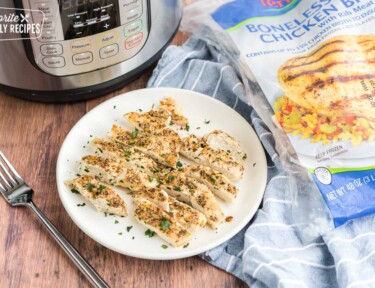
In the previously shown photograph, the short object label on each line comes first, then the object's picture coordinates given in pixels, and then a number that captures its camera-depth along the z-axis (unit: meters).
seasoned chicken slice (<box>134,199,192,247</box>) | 1.02
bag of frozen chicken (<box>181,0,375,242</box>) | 1.11
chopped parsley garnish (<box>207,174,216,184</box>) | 1.12
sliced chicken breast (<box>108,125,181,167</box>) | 1.17
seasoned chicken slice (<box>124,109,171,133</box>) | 1.22
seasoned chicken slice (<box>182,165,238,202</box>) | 1.11
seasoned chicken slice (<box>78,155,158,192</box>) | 1.11
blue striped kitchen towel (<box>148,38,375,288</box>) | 1.00
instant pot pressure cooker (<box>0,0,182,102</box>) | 1.09
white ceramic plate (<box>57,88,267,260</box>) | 1.03
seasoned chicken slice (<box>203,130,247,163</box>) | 1.19
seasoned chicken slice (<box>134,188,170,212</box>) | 1.08
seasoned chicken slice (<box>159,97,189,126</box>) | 1.25
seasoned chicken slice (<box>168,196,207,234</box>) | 1.05
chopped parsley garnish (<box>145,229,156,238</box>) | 1.05
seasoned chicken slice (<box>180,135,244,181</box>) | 1.15
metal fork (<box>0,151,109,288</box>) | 1.02
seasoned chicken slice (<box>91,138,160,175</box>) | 1.15
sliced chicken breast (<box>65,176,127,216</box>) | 1.07
